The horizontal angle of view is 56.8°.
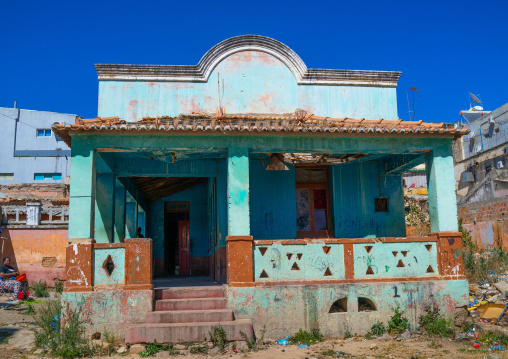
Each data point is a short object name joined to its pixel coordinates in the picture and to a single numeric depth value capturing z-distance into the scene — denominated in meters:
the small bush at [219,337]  8.24
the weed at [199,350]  8.12
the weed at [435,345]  8.46
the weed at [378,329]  9.26
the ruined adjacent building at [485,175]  16.79
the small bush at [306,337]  8.84
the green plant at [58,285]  14.97
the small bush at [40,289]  14.12
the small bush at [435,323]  9.13
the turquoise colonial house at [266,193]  8.95
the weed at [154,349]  8.00
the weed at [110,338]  8.22
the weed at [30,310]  11.53
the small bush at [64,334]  8.04
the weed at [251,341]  8.36
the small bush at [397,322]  9.25
